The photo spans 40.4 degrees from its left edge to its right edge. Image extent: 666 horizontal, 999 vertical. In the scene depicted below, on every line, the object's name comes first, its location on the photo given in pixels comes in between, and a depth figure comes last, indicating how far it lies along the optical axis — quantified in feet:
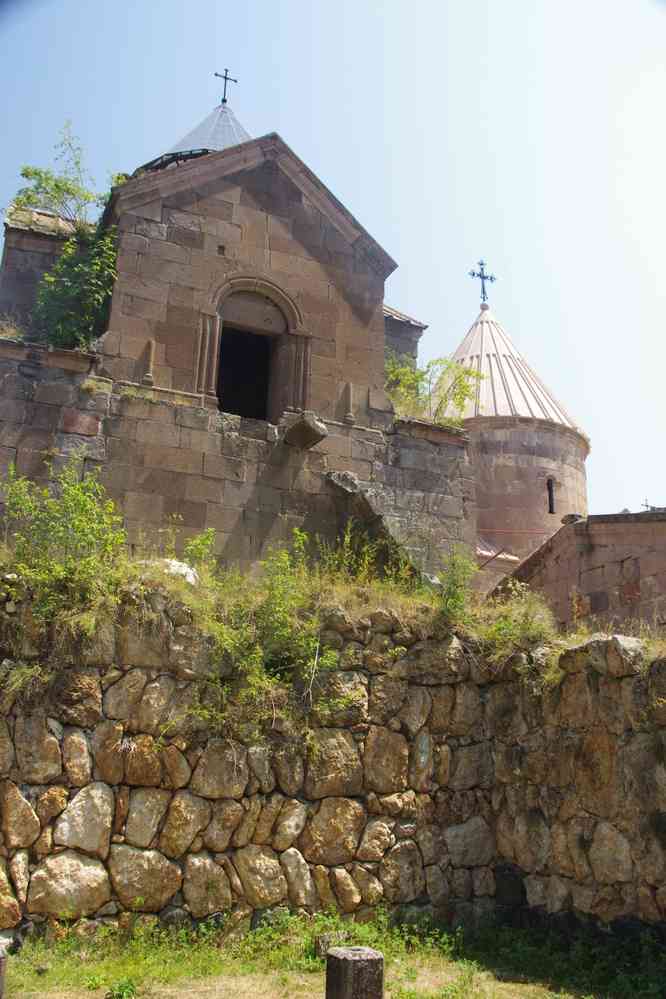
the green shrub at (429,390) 30.83
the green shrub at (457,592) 22.12
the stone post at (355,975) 13.11
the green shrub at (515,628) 21.72
